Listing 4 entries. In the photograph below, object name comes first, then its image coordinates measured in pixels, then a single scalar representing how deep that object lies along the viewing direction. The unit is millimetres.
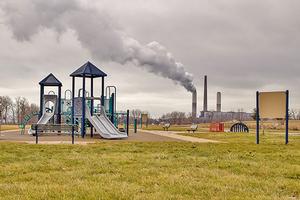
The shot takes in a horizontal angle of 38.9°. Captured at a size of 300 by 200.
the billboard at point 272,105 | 20859
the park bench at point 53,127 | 23945
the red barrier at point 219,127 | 45875
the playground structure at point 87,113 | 26566
